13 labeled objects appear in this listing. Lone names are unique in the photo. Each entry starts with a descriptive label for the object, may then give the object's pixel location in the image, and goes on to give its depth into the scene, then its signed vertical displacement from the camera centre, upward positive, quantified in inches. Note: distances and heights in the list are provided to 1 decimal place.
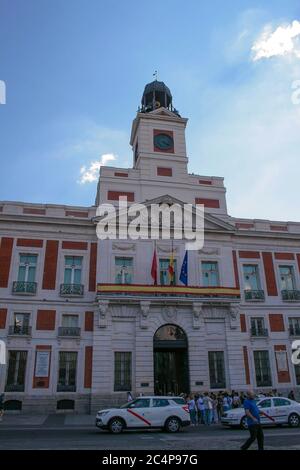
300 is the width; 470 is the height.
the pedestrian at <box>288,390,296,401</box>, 1010.1 -30.3
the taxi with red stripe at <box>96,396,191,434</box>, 608.0 -46.0
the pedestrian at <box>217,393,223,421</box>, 866.1 -48.6
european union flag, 1057.5 +280.0
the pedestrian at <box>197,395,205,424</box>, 772.6 -46.7
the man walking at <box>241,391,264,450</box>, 389.7 -36.7
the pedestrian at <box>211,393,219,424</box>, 852.0 -58.4
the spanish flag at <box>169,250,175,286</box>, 1092.5 +291.6
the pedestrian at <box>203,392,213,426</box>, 771.4 -47.0
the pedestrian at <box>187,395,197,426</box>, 777.6 -46.8
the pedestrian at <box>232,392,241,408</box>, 868.0 -38.7
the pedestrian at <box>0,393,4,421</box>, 817.5 -38.8
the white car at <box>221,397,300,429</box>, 678.5 -50.5
